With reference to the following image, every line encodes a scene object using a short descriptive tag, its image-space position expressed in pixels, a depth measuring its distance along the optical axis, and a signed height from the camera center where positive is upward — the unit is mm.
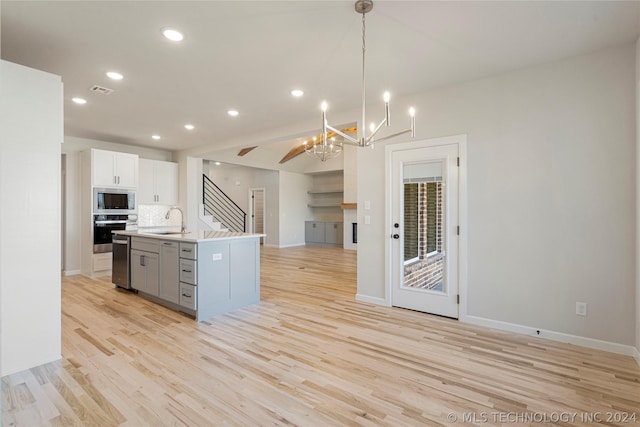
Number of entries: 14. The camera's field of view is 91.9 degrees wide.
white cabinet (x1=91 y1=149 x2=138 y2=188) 5660 +880
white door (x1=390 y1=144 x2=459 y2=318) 3535 -182
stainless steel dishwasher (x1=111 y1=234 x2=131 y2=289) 4522 -708
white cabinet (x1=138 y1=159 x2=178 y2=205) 6707 +718
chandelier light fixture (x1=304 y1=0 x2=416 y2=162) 2139 +1432
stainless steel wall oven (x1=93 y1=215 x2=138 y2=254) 5719 -243
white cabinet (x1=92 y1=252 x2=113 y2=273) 5730 -884
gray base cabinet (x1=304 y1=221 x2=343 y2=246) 10727 -664
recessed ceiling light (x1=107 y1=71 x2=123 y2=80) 3244 +1488
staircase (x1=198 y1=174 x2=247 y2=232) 10070 +137
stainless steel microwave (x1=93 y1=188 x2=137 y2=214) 5707 +267
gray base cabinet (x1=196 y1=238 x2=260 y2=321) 3463 -741
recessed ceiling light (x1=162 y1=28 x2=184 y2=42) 2467 +1472
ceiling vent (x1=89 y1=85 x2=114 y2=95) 3609 +1496
